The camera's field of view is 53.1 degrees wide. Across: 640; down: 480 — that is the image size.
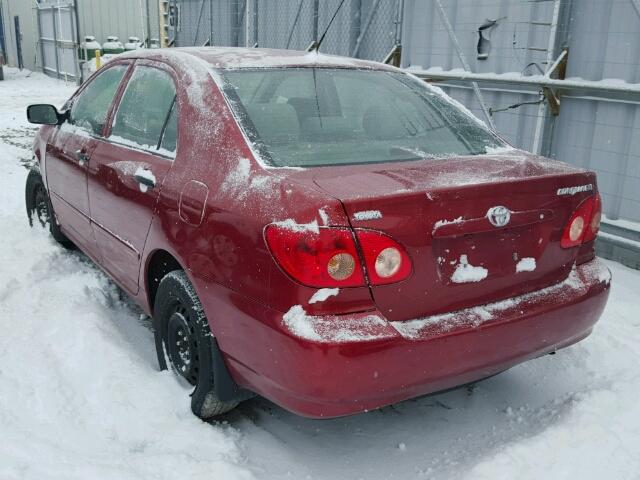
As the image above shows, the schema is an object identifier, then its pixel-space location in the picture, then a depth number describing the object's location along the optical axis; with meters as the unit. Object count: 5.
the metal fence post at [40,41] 23.78
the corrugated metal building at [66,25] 20.97
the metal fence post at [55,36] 21.92
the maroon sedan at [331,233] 2.16
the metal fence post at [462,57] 6.34
